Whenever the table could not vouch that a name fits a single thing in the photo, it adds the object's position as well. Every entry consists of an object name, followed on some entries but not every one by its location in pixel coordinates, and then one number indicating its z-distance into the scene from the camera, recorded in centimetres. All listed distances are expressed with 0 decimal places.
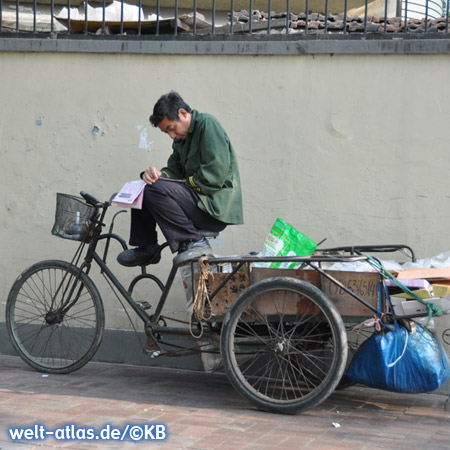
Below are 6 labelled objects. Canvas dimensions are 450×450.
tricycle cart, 425
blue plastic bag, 414
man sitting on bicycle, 466
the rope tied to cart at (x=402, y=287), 416
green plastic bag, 455
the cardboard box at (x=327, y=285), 427
